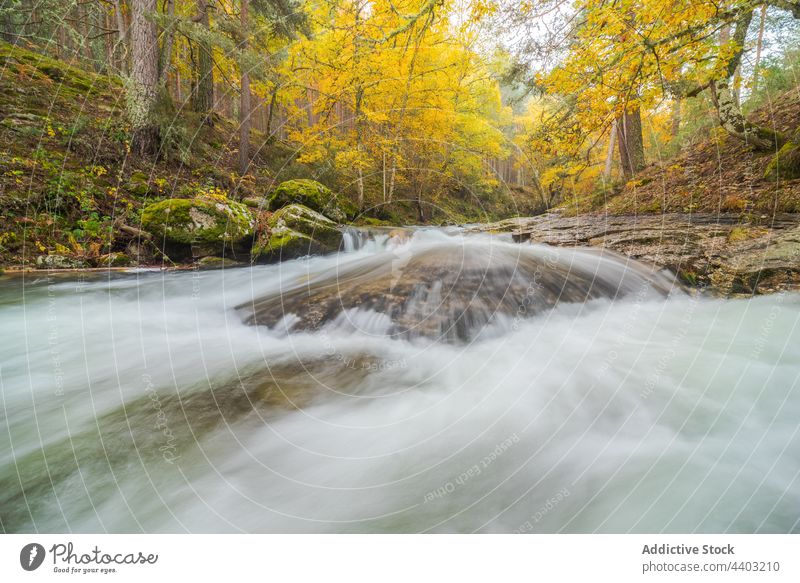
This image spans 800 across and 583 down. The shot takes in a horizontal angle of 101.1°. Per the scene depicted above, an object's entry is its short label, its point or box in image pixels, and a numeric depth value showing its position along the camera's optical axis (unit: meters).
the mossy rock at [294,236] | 7.97
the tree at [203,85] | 13.20
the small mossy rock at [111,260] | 6.38
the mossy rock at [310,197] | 9.84
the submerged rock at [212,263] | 7.22
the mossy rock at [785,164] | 5.87
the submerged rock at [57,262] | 5.80
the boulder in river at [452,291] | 4.14
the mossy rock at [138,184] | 7.59
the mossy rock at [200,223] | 6.92
